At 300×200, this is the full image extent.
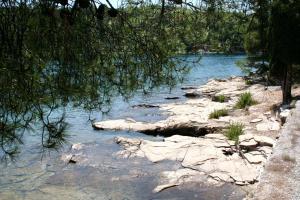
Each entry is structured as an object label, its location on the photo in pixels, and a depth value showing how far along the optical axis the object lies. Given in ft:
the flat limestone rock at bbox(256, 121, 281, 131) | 49.73
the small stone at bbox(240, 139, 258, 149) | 43.62
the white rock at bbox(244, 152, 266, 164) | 39.40
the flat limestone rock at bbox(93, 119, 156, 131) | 60.75
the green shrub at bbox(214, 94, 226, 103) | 82.92
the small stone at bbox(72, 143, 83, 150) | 49.75
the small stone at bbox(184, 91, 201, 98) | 99.73
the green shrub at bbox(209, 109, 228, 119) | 63.62
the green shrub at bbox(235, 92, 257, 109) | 68.59
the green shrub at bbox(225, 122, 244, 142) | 47.57
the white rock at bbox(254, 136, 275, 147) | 43.79
